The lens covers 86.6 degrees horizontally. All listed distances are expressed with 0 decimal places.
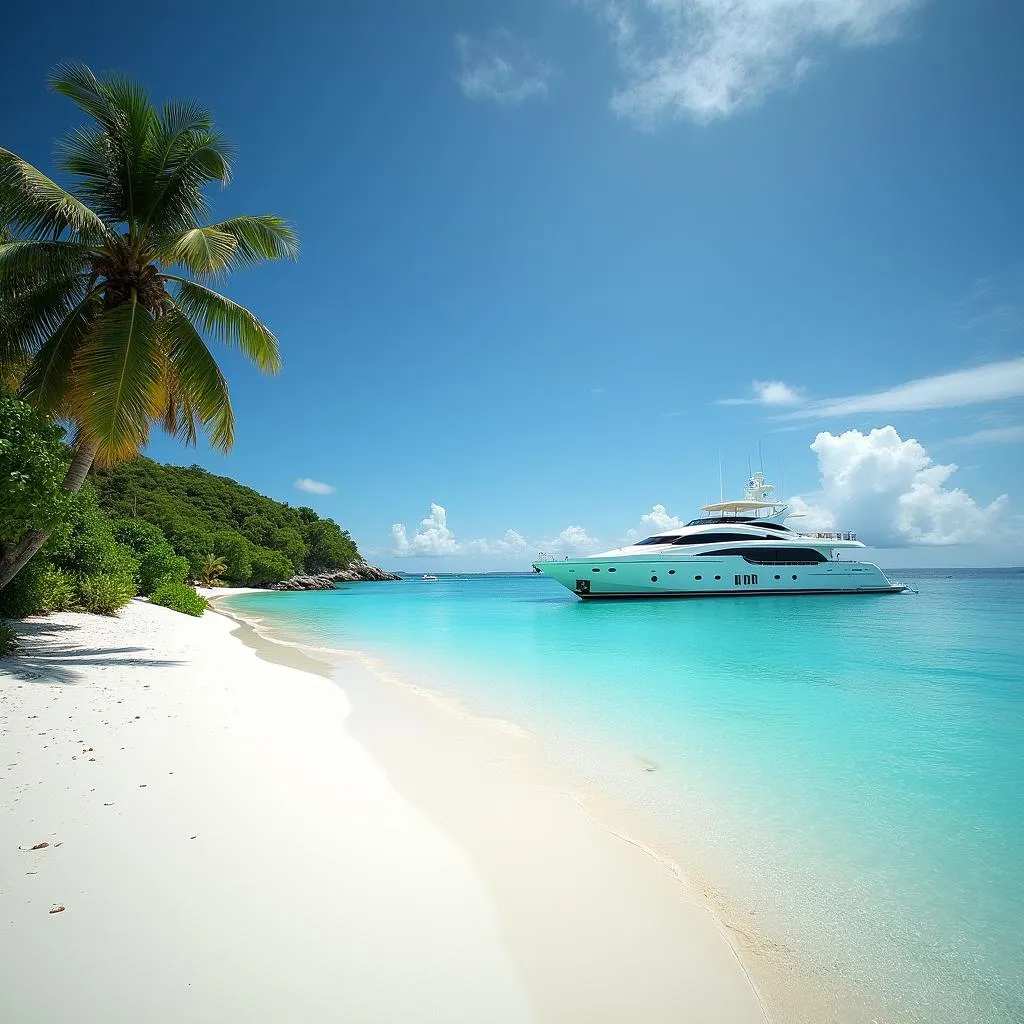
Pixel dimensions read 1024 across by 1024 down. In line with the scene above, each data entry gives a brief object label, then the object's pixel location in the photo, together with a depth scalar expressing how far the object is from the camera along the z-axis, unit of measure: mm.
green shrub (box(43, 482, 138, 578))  13320
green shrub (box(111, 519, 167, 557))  21000
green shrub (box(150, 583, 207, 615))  19484
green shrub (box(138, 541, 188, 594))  20703
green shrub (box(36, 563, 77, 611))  11398
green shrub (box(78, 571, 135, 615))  13336
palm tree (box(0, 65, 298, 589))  8406
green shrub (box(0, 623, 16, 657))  7867
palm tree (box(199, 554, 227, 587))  45688
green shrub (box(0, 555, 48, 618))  10023
